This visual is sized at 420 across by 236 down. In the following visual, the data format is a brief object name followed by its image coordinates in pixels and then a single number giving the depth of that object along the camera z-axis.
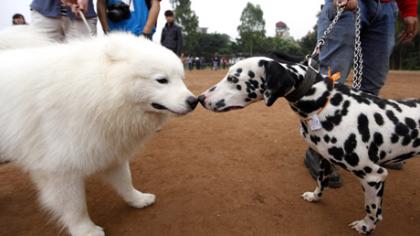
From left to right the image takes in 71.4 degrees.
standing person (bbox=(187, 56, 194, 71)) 32.10
